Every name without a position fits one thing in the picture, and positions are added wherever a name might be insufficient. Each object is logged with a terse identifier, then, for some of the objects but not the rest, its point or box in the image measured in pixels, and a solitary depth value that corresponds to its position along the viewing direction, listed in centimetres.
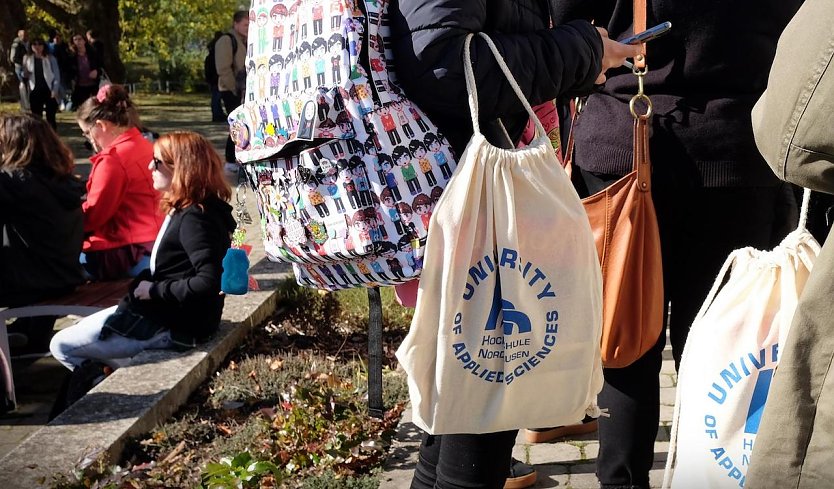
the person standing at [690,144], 243
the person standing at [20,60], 1972
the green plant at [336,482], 334
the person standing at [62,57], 2086
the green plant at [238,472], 329
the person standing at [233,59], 1434
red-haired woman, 444
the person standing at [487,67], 196
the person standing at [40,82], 1756
